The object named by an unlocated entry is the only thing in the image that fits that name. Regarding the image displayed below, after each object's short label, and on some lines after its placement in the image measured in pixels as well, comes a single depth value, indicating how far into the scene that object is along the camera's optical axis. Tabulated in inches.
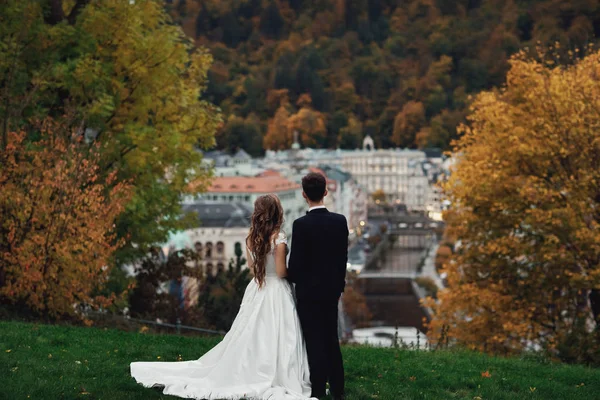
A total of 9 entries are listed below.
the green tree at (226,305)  824.9
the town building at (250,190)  3361.2
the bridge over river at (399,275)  2741.1
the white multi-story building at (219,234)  2699.3
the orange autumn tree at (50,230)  466.6
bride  272.8
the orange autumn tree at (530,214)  692.1
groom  266.5
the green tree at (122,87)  607.2
